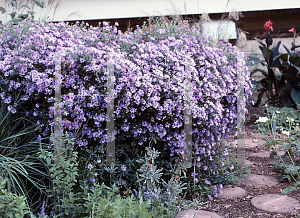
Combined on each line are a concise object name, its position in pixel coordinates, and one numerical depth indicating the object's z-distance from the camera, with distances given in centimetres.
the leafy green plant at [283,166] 216
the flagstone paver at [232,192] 220
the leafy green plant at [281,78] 466
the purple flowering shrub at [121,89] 178
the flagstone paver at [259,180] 245
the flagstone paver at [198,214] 175
